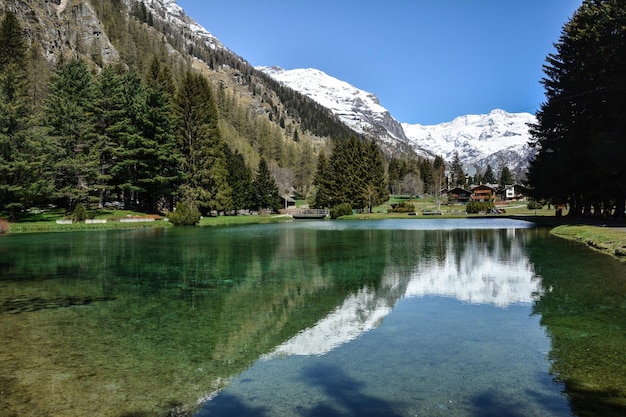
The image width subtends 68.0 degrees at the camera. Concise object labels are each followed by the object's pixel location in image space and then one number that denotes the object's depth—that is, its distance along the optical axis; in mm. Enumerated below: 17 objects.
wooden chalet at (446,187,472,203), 156875
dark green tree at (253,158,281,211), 95625
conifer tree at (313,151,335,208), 97438
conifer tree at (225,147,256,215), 82312
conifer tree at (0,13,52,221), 44250
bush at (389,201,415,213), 99438
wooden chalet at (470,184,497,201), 157625
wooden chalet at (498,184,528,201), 179500
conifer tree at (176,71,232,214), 66750
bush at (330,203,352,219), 82312
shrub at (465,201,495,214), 95500
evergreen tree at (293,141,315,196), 154750
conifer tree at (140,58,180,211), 59531
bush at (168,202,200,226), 53969
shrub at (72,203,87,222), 48312
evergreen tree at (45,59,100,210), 51781
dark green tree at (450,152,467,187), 193500
